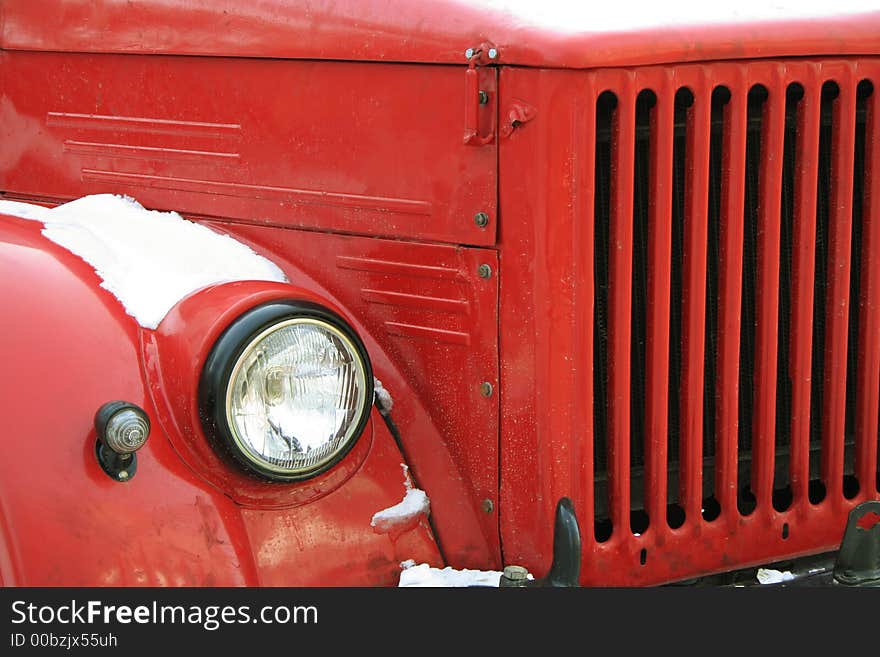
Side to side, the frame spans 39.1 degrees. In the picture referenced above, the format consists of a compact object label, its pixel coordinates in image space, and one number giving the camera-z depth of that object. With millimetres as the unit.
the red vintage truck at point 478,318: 1910
